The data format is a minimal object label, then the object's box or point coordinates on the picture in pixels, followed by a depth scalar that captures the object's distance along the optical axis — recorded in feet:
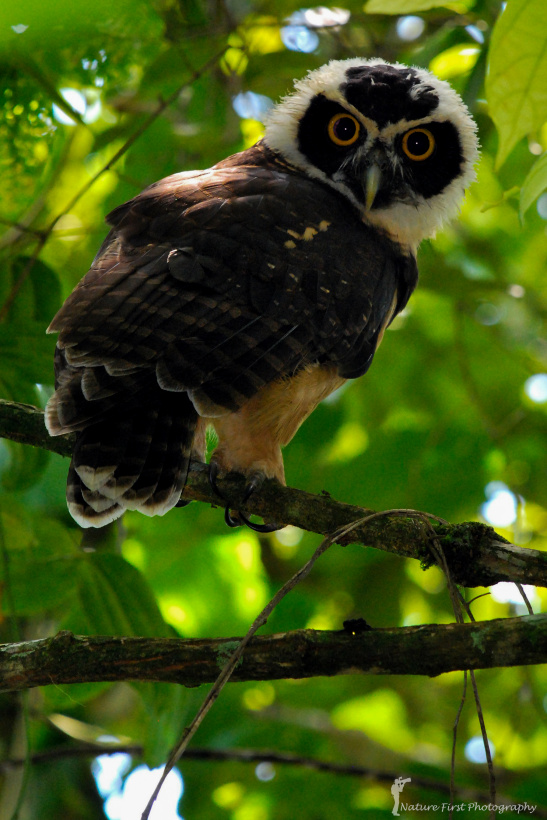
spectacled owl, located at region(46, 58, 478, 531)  30.72
